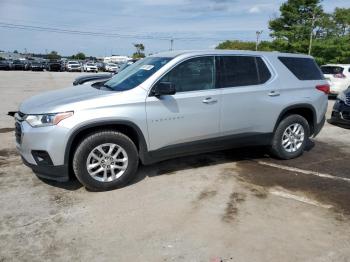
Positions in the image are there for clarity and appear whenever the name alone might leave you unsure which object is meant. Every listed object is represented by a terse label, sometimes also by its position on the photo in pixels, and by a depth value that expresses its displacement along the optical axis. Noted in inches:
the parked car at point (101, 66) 2139.5
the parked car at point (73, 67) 1893.7
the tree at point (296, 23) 1697.8
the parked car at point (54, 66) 1913.1
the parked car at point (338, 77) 589.8
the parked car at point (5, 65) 1847.9
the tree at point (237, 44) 2891.2
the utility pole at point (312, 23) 1666.6
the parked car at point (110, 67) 1932.6
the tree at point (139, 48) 4416.8
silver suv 175.5
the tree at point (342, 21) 1718.8
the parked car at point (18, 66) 1905.8
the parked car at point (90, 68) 1872.5
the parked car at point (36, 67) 1873.8
